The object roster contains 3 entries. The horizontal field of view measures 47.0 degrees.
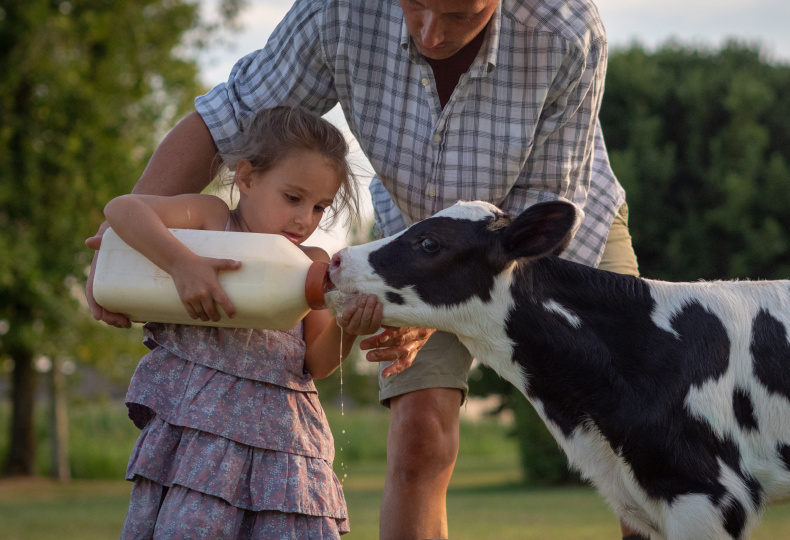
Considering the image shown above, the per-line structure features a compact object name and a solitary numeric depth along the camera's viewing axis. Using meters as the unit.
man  3.88
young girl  3.22
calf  3.30
